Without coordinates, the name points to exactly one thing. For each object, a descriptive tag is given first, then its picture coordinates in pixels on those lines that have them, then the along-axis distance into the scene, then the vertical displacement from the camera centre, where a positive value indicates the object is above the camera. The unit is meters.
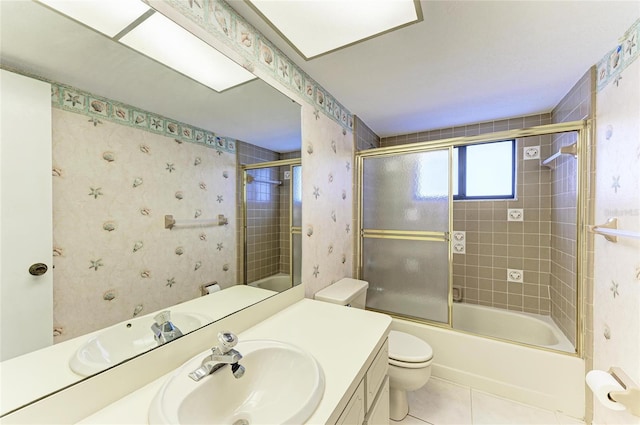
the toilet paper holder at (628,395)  0.95 -0.76
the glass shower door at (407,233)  1.88 -0.19
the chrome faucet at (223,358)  0.72 -0.45
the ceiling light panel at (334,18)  1.02 +0.88
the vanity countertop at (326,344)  0.62 -0.53
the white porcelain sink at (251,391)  0.62 -0.55
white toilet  1.42 -0.92
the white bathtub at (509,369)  1.50 -1.10
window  2.35 +0.39
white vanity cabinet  0.76 -0.71
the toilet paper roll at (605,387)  1.02 -0.77
